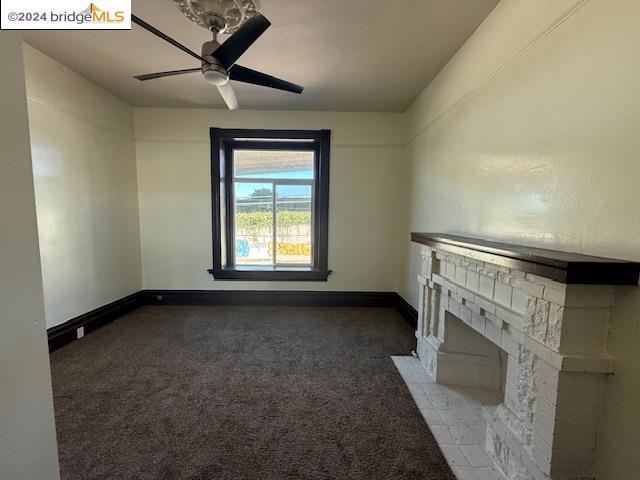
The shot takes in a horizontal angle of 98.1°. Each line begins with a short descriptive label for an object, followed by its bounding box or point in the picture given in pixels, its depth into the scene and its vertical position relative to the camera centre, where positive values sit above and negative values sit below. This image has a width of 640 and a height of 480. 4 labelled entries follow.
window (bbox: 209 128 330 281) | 3.74 +0.10
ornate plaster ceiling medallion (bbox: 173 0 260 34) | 1.60 +1.18
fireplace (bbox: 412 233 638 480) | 1.07 -0.57
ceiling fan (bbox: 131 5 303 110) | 1.59 +0.96
